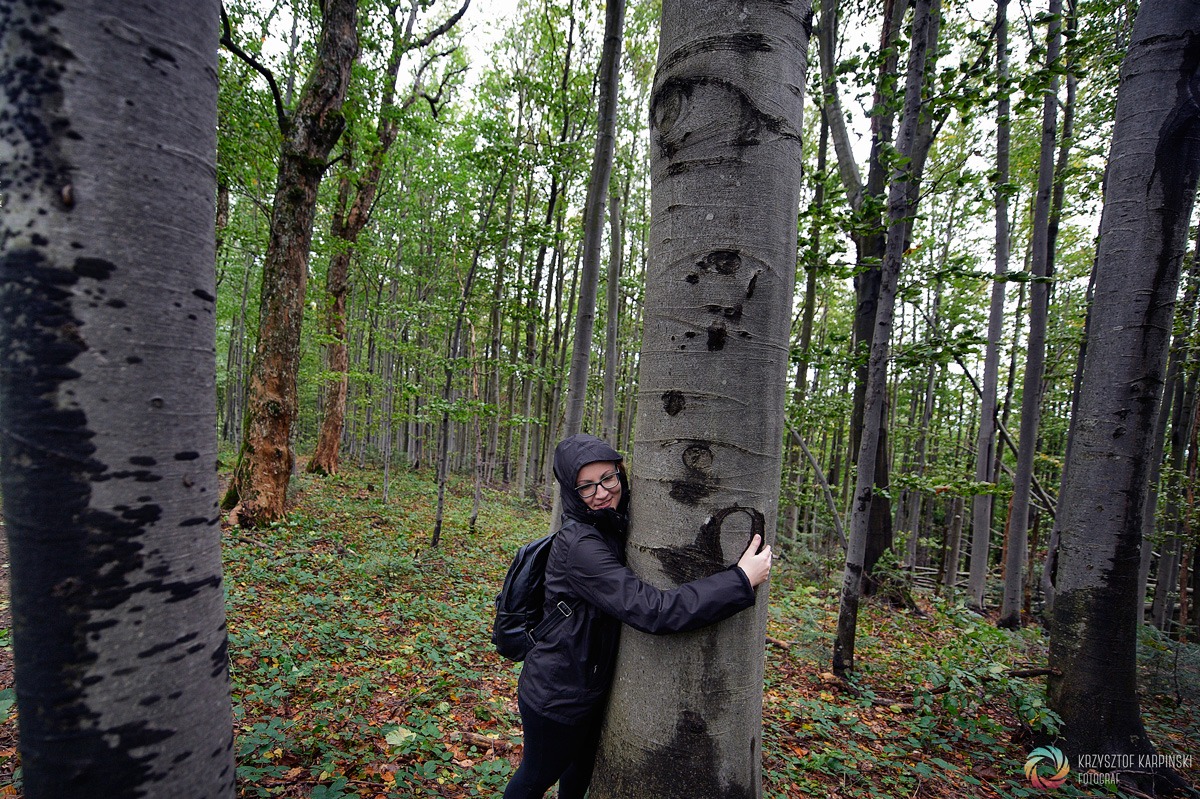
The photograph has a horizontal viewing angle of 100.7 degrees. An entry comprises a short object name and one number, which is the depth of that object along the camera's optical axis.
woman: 1.58
